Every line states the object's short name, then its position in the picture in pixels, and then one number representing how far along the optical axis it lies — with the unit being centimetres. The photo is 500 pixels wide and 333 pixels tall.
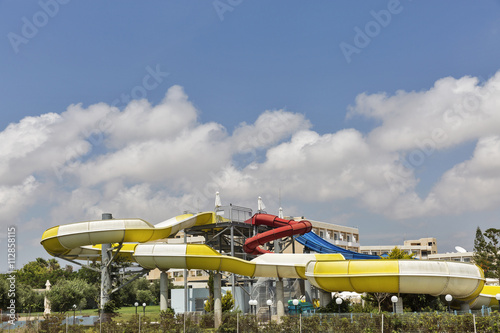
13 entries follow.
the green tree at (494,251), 6406
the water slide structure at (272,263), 2867
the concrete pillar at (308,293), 4772
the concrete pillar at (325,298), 3544
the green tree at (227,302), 4279
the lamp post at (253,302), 2958
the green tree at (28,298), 6506
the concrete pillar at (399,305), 3008
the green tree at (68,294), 6650
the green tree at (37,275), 9669
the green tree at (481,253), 6612
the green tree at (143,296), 8188
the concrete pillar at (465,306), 3150
